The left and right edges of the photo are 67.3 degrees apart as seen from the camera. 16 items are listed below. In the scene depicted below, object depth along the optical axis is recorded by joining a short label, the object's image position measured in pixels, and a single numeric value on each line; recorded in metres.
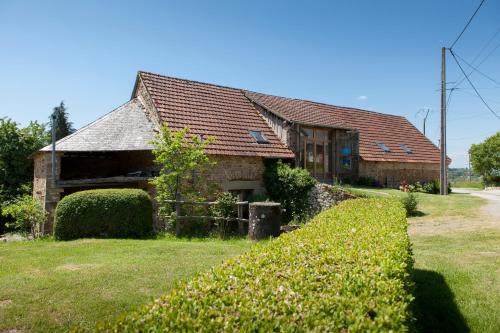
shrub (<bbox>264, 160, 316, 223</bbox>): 15.56
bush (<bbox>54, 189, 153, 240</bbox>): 11.64
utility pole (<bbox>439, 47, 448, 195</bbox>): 19.00
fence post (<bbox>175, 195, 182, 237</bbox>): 12.55
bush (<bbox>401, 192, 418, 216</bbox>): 14.37
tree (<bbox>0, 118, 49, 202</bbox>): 21.02
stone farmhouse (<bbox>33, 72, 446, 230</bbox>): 14.39
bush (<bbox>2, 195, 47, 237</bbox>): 13.29
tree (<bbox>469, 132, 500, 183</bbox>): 39.84
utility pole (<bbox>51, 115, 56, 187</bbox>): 13.30
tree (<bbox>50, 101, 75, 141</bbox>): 31.87
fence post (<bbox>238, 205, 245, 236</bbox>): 12.56
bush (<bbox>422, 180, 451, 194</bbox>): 21.90
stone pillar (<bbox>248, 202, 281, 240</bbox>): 10.73
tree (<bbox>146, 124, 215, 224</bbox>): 12.84
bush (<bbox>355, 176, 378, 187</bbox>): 20.27
